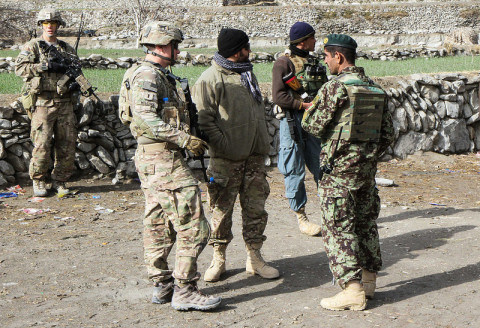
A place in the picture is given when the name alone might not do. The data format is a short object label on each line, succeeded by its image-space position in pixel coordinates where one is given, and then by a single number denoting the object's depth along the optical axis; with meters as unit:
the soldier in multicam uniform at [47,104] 7.82
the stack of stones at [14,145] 8.64
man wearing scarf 4.97
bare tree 35.88
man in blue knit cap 6.48
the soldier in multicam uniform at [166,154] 4.32
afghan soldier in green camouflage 4.44
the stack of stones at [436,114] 11.05
